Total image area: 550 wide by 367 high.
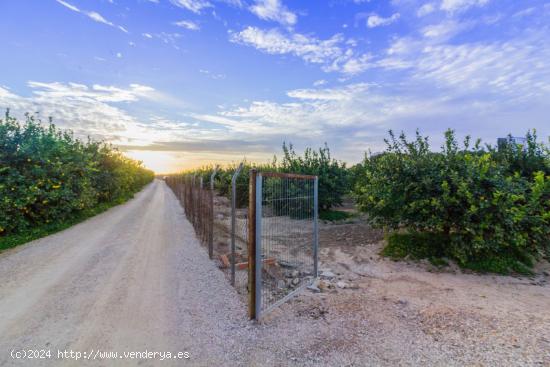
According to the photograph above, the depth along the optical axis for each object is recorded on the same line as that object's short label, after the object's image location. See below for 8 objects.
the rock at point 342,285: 4.45
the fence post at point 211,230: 6.00
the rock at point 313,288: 4.28
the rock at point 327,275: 4.91
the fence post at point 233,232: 4.40
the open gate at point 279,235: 3.32
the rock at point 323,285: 4.39
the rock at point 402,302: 3.78
